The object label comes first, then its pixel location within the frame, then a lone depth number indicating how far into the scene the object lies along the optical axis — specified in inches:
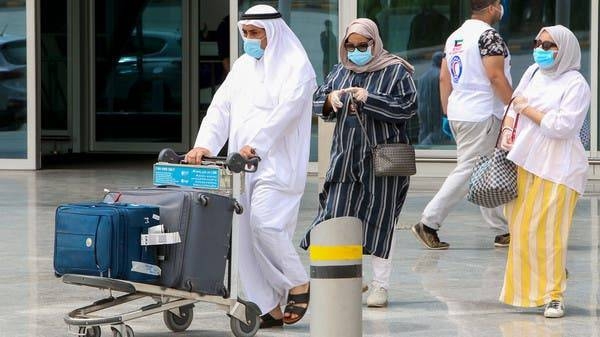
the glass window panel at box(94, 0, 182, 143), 1158.8
